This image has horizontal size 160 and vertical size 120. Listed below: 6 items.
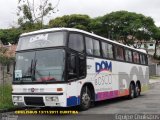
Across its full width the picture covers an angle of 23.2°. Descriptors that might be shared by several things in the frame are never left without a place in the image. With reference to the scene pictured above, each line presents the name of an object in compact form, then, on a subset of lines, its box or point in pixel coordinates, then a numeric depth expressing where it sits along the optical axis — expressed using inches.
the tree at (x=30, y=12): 889.5
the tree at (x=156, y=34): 2586.1
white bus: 526.0
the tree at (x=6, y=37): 2416.6
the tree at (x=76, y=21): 2498.8
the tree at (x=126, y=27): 2486.5
